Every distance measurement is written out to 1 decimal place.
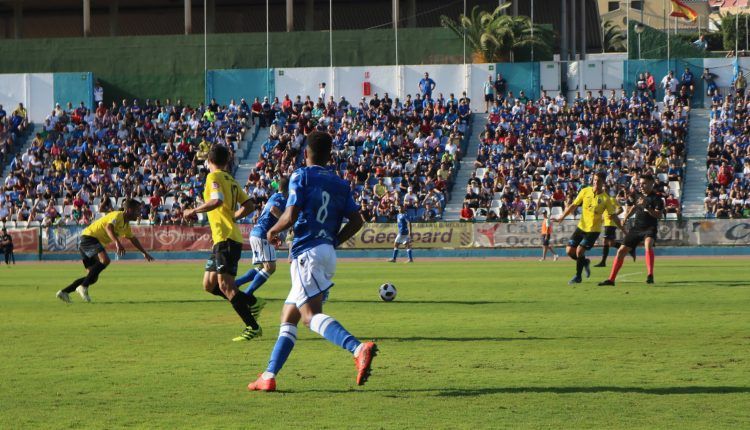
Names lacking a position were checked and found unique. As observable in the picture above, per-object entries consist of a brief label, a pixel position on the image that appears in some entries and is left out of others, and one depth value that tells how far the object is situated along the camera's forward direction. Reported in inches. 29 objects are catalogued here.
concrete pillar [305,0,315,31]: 2529.5
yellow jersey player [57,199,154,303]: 772.0
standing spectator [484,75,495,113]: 2151.8
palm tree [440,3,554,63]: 2215.8
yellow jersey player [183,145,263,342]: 520.7
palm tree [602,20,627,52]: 3838.6
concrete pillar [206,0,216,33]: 2518.5
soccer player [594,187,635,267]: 933.4
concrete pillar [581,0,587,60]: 2753.4
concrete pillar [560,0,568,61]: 2446.7
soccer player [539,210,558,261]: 1512.1
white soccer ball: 770.8
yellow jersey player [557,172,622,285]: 889.5
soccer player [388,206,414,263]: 1520.7
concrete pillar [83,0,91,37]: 2466.8
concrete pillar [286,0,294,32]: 2404.0
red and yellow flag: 2183.8
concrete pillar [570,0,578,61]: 2583.7
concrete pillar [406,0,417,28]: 2480.3
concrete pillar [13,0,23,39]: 2623.0
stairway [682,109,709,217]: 1748.3
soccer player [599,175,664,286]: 875.4
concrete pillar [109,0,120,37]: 2608.3
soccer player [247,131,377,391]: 365.1
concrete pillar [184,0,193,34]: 2443.4
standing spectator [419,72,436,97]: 2154.2
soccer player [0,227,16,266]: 1634.8
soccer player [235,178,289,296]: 669.3
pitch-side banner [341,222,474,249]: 1695.4
